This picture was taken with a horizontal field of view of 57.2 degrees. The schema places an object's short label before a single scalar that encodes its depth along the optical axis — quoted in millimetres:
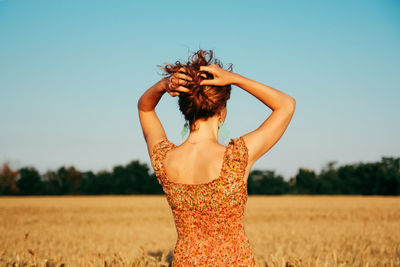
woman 1813
